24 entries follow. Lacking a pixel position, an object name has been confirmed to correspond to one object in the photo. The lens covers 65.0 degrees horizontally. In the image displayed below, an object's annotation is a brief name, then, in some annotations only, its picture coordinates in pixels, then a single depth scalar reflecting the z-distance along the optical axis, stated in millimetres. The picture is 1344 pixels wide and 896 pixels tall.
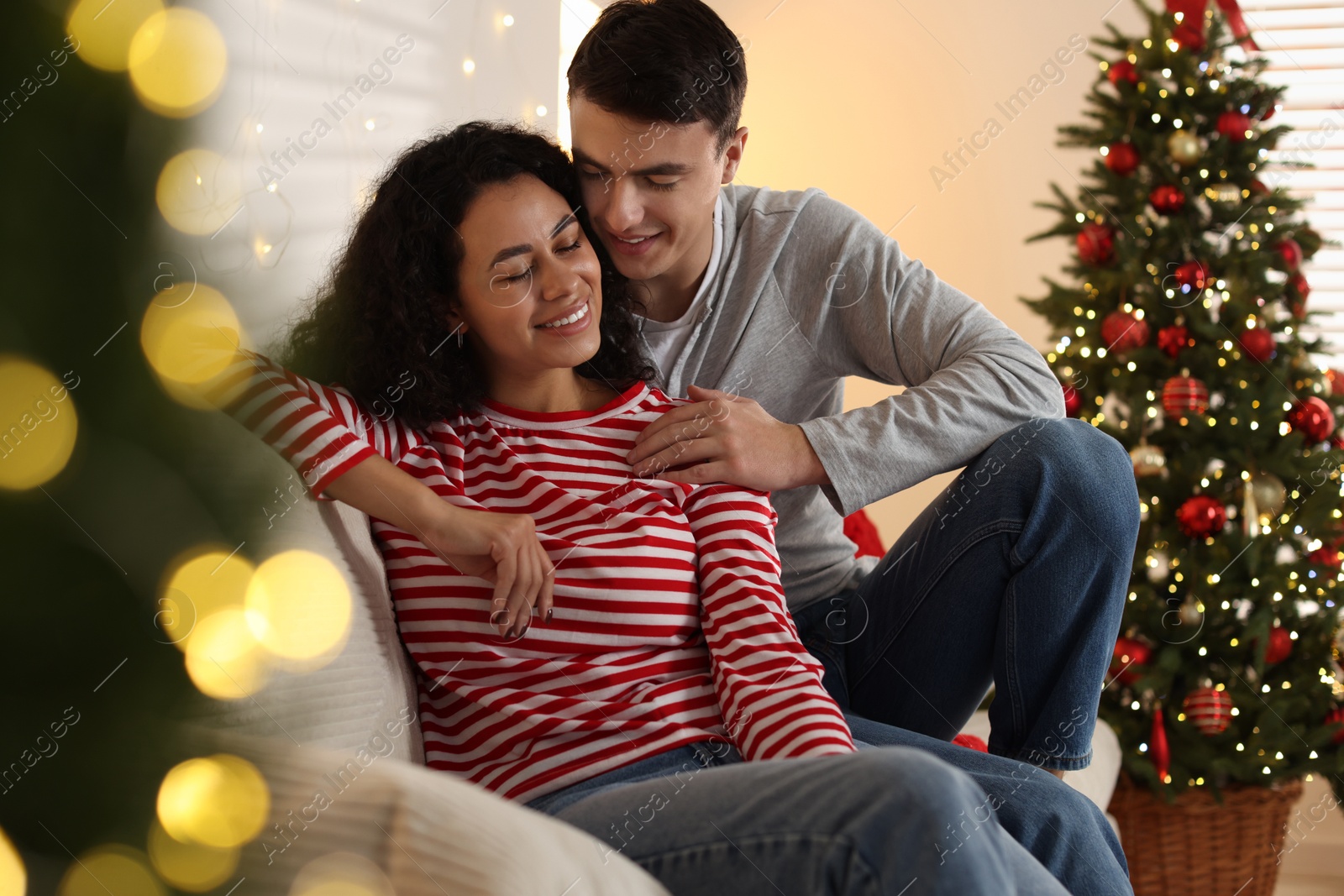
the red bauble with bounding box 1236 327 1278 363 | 2215
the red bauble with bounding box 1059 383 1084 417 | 2311
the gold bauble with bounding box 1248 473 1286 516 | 2203
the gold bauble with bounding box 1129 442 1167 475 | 2260
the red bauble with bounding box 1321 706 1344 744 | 2180
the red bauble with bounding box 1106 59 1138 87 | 2371
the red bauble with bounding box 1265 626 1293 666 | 2188
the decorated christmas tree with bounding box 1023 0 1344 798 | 2195
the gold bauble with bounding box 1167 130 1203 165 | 2291
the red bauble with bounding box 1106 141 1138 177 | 2344
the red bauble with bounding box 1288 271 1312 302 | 2279
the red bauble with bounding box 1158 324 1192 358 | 2252
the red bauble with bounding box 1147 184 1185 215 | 2289
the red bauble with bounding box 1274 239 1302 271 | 2268
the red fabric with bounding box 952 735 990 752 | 1694
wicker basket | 2238
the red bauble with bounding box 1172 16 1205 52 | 2326
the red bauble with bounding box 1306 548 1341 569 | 2213
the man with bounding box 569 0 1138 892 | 1223
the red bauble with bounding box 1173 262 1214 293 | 2260
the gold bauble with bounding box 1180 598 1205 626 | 2205
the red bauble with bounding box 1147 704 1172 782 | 2191
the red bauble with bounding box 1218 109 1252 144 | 2279
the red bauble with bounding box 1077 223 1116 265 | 2348
